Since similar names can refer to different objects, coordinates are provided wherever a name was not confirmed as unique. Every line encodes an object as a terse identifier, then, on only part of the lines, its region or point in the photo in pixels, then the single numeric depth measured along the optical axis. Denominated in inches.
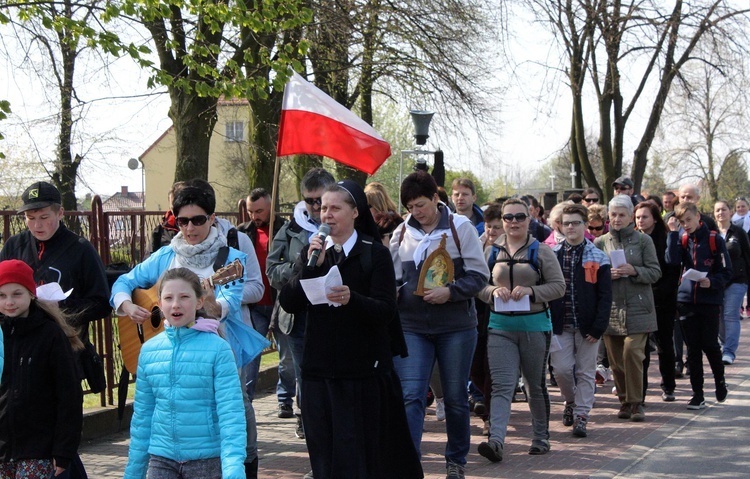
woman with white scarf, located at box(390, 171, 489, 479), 262.1
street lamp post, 626.5
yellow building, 835.4
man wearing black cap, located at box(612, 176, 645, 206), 518.9
